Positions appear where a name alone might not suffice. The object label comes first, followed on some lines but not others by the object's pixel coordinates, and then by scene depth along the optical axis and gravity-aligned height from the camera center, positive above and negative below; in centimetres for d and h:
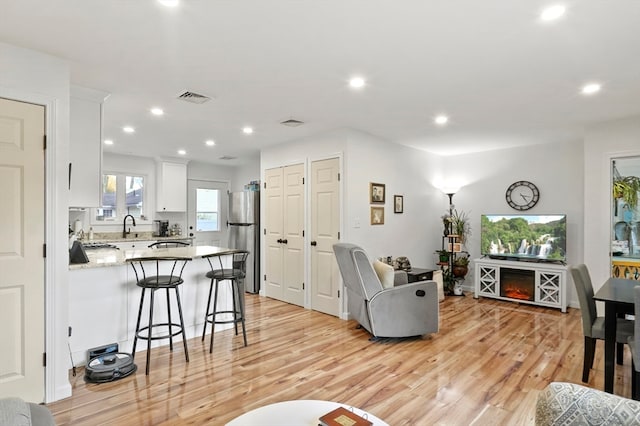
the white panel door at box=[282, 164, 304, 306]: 509 -26
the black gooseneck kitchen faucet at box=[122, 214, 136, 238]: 642 -18
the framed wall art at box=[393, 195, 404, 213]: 527 +20
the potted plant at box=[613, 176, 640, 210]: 439 +36
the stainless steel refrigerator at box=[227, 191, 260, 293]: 602 -25
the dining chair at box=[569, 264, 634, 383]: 266 -86
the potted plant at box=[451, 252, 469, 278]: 582 -86
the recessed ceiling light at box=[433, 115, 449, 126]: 405 +117
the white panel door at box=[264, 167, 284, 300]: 546 -24
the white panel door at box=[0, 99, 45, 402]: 232 -22
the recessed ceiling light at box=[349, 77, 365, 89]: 293 +118
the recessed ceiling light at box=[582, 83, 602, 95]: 304 +116
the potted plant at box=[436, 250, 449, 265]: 588 -70
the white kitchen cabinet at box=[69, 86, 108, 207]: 309 +65
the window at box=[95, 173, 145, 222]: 634 +38
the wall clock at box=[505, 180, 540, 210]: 548 +35
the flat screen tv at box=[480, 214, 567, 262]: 505 -32
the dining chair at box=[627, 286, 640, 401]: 209 -83
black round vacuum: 274 -123
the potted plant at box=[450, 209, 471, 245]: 605 -15
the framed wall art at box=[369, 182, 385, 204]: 481 +35
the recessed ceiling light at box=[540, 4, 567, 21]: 192 +117
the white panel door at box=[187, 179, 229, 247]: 742 +12
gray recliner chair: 361 -91
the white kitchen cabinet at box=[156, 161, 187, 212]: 675 +61
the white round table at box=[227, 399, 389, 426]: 148 -89
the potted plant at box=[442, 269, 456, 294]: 584 -110
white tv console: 486 -94
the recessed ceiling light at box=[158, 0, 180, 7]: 187 +118
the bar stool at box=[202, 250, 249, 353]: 353 -62
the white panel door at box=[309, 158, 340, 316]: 459 -22
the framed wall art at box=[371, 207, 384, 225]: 484 +2
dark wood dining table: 241 -77
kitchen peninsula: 306 -81
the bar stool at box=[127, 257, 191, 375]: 306 -58
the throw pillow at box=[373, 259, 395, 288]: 377 -64
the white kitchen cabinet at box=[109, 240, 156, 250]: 586 -46
